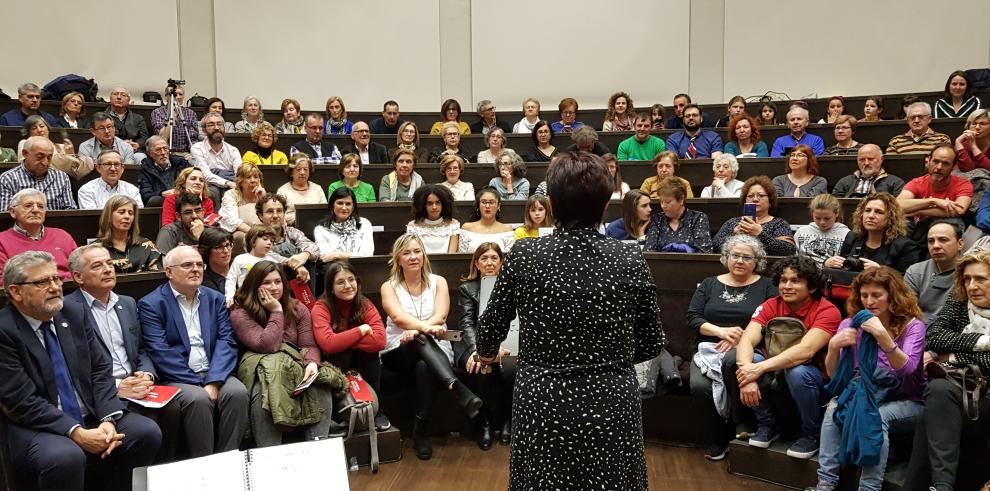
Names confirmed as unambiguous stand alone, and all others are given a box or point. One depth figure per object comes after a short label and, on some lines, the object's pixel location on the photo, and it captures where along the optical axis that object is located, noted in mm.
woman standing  1465
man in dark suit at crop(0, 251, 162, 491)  2416
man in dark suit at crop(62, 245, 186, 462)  2807
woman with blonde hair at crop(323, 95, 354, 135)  7137
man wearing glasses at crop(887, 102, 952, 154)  5129
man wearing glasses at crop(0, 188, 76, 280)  3531
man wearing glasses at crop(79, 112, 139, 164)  5527
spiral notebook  2244
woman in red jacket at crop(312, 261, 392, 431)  3408
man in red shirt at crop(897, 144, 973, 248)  3904
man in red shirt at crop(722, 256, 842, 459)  3055
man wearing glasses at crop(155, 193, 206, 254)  3969
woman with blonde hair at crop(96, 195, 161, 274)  3584
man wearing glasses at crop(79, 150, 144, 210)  4645
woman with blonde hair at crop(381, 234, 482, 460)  3482
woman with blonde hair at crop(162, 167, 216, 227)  4320
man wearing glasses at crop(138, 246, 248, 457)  2914
